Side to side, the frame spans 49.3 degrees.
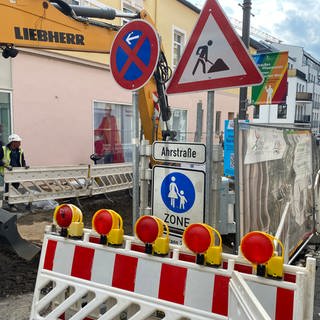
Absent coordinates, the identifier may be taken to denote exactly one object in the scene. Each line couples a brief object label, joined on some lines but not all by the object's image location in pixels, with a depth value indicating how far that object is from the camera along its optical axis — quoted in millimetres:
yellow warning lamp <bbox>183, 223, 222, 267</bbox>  2119
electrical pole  9070
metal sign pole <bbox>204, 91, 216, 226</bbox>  2801
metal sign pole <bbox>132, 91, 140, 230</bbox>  3336
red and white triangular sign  2613
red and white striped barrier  1938
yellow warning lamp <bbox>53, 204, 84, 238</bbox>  2674
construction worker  7707
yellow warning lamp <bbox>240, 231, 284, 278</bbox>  1933
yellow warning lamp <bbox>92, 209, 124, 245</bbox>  2479
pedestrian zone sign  3176
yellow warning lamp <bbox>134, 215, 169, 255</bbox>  2295
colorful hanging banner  9461
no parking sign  3121
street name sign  3111
